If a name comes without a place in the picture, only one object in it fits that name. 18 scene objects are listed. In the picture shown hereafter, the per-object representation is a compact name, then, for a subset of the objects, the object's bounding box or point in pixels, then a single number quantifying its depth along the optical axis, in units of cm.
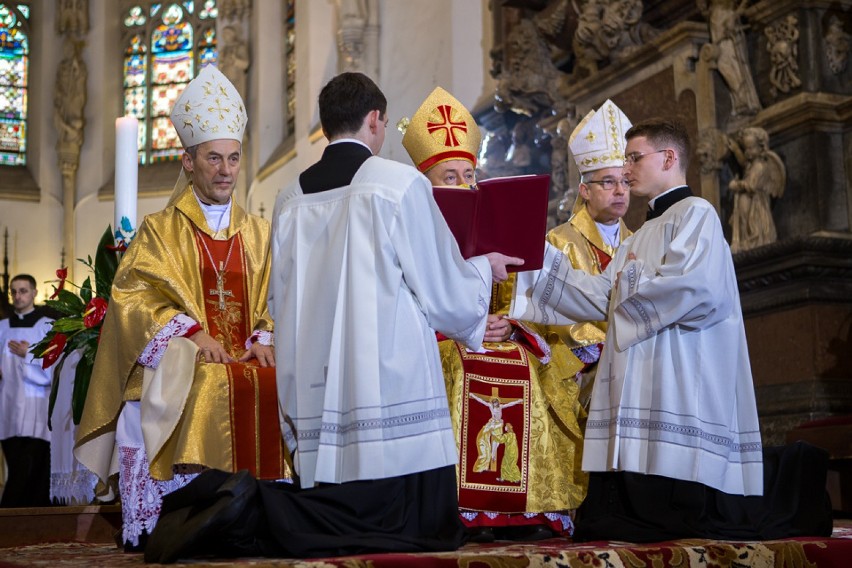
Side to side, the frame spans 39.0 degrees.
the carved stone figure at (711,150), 753
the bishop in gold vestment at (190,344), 431
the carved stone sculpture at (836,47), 718
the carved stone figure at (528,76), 975
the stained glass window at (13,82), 2050
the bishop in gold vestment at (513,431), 453
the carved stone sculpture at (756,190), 717
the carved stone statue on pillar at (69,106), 2008
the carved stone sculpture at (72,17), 2041
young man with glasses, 425
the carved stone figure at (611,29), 845
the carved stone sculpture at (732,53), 747
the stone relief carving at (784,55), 719
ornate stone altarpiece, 682
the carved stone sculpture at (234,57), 1866
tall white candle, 534
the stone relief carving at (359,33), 1470
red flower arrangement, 514
